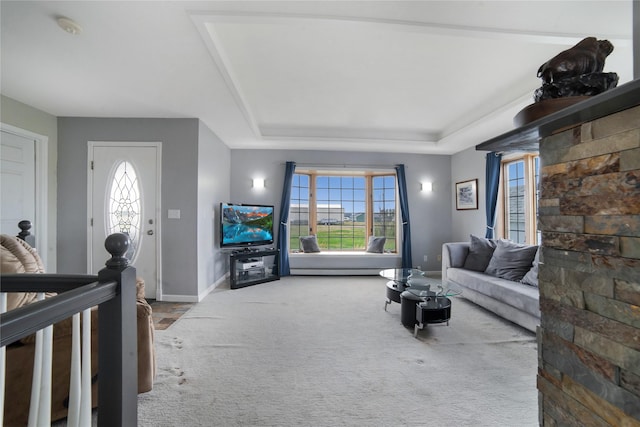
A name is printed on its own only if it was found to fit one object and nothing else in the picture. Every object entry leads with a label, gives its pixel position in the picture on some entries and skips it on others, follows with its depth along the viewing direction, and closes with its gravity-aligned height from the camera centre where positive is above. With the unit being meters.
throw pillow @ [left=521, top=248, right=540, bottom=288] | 2.86 -0.69
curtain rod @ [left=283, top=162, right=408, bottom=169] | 5.10 +0.92
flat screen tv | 4.19 -0.17
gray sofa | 2.59 -0.84
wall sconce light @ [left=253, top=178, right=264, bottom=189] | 5.09 +0.60
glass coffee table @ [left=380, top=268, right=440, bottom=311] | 2.92 -0.77
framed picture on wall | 4.74 +0.34
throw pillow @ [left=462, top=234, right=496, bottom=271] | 3.70 -0.56
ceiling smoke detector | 1.80 +1.29
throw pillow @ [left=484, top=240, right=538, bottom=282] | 3.14 -0.57
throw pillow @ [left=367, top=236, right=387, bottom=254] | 5.33 -0.61
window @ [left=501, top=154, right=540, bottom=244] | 3.88 +0.22
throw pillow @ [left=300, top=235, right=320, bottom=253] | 5.27 -0.58
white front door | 3.52 +0.19
